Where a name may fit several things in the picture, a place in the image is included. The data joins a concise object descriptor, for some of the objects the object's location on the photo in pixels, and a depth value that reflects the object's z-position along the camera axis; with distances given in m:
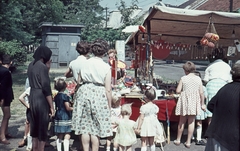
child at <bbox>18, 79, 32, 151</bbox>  5.24
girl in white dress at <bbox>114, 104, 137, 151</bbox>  5.08
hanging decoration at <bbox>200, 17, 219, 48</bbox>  6.72
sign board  13.65
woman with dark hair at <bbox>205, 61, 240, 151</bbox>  3.19
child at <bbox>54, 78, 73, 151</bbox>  5.25
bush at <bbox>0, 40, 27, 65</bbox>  17.05
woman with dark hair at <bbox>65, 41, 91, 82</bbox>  5.09
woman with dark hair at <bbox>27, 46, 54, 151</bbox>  4.41
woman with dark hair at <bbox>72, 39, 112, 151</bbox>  4.35
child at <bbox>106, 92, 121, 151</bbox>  5.40
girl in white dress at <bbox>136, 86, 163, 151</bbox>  5.31
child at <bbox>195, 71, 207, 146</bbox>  6.26
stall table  6.45
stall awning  6.29
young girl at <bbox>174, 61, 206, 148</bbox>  5.90
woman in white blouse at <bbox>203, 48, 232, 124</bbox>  6.16
